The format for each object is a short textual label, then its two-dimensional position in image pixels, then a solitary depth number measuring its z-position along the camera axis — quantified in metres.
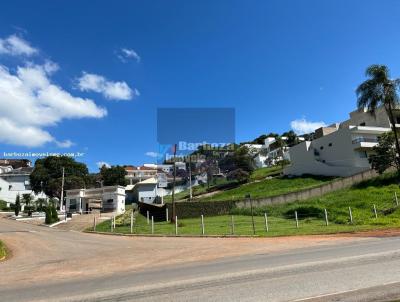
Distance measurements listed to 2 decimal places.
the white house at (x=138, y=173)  126.01
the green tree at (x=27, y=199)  78.28
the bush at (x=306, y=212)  36.50
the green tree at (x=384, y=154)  46.31
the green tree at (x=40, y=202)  75.31
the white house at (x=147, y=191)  76.81
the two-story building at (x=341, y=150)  59.16
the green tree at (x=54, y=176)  80.46
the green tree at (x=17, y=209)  57.56
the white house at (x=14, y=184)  87.81
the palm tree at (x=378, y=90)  41.44
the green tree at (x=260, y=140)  146.43
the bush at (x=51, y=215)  44.78
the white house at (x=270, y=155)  95.88
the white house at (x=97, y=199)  61.69
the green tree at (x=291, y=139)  107.81
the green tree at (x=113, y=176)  103.19
